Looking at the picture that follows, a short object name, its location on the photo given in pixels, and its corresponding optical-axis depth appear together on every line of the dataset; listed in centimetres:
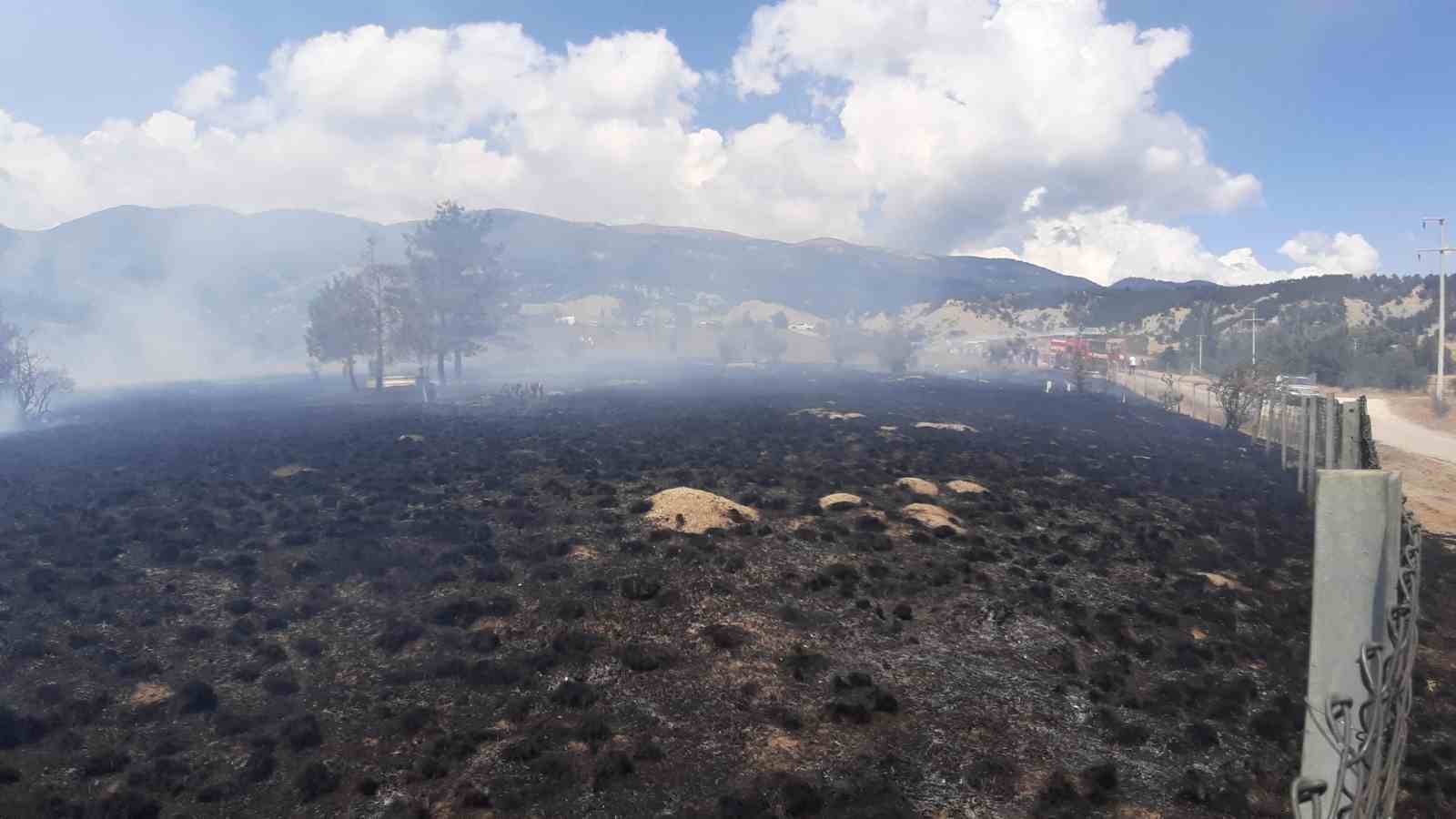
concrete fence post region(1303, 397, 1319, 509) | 2425
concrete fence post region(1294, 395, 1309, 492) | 2624
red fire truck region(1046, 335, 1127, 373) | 11319
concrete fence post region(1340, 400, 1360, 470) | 874
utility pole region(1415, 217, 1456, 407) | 6092
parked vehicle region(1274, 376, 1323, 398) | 6012
